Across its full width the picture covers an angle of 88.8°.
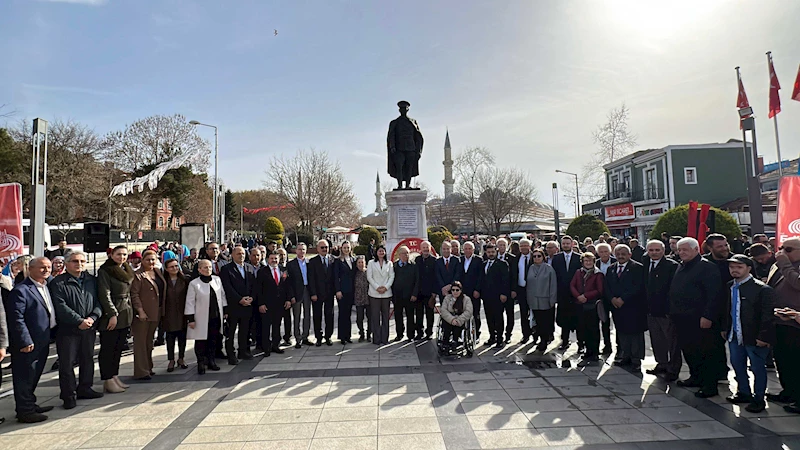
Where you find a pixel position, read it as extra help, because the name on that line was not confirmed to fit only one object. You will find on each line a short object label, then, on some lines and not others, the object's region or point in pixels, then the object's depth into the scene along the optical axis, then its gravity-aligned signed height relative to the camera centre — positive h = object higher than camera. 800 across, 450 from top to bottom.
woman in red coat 6.25 -1.01
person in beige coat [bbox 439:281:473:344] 6.53 -1.17
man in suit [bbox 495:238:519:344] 7.29 -0.77
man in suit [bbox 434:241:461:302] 7.30 -0.60
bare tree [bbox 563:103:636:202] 34.56 +7.40
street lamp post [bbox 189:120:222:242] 21.53 +2.11
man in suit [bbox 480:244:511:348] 7.10 -0.97
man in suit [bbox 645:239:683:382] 5.33 -1.07
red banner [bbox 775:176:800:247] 6.13 +0.30
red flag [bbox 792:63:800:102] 9.17 +3.11
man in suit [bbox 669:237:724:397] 4.68 -0.93
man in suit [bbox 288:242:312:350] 7.24 -0.84
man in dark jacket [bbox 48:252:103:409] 4.63 -0.85
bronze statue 10.99 +2.56
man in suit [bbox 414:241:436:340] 7.43 -0.83
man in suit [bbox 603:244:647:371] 5.83 -1.03
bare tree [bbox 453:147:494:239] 34.28 +4.87
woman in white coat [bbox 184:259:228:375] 5.86 -0.98
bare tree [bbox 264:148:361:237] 31.34 +3.86
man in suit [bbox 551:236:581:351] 6.83 -0.94
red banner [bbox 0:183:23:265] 6.83 +0.56
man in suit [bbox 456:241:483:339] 7.22 -0.70
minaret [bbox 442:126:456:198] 92.38 +16.54
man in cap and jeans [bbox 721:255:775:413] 4.15 -1.00
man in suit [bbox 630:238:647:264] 9.29 -0.38
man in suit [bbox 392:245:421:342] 7.36 -0.81
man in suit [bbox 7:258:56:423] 4.21 -0.88
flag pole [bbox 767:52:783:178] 11.64 +3.32
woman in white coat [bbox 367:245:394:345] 7.37 -0.96
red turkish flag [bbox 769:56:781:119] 11.50 +3.85
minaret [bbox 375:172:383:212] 113.31 +12.30
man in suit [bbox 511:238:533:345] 7.16 -0.81
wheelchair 6.46 -1.70
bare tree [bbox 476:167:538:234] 33.97 +3.26
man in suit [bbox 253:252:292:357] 6.74 -0.93
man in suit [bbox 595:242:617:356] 6.53 -0.51
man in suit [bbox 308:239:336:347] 7.32 -0.80
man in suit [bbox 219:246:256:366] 6.32 -0.83
